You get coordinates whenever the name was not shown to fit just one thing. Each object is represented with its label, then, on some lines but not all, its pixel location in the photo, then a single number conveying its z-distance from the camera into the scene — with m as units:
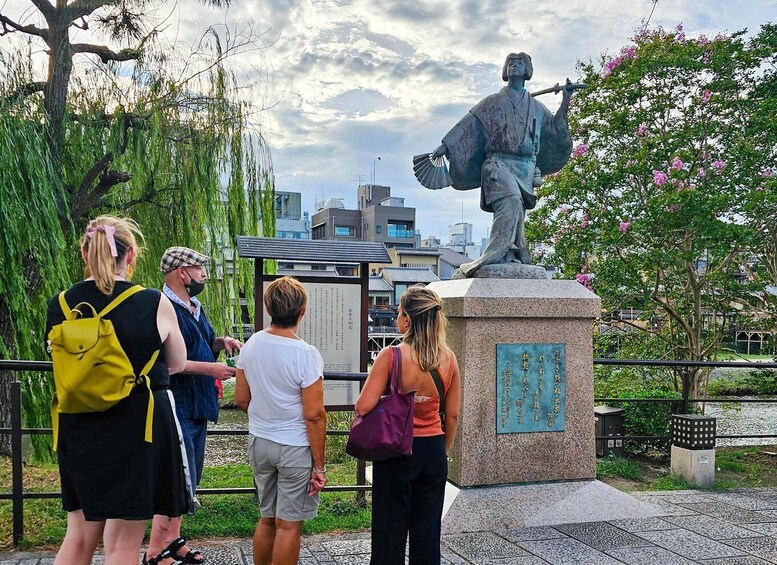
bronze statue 4.84
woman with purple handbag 2.86
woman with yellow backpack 2.35
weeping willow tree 6.21
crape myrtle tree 9.22
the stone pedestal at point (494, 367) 4.39
